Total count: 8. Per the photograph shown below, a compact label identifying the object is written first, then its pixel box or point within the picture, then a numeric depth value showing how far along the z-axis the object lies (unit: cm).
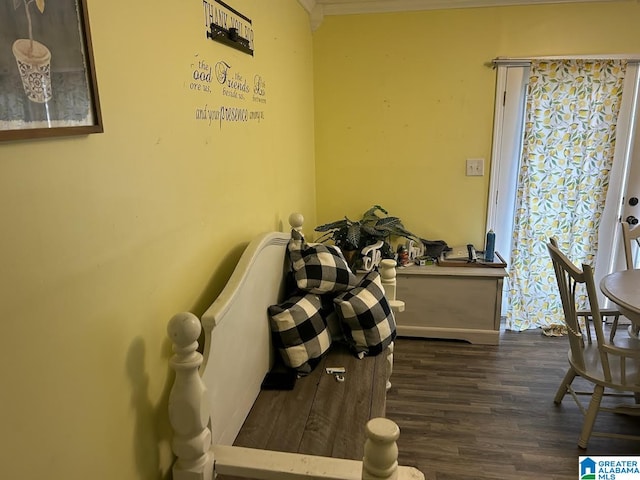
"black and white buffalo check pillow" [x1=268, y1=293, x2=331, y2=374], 179
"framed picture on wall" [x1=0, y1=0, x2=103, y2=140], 74
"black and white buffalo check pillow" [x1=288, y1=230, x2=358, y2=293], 196
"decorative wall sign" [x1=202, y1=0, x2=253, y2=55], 150
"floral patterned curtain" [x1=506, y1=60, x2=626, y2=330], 294
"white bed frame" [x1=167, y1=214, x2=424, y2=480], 105
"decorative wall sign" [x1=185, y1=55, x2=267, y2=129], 143
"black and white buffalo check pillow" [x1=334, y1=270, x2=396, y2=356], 194
